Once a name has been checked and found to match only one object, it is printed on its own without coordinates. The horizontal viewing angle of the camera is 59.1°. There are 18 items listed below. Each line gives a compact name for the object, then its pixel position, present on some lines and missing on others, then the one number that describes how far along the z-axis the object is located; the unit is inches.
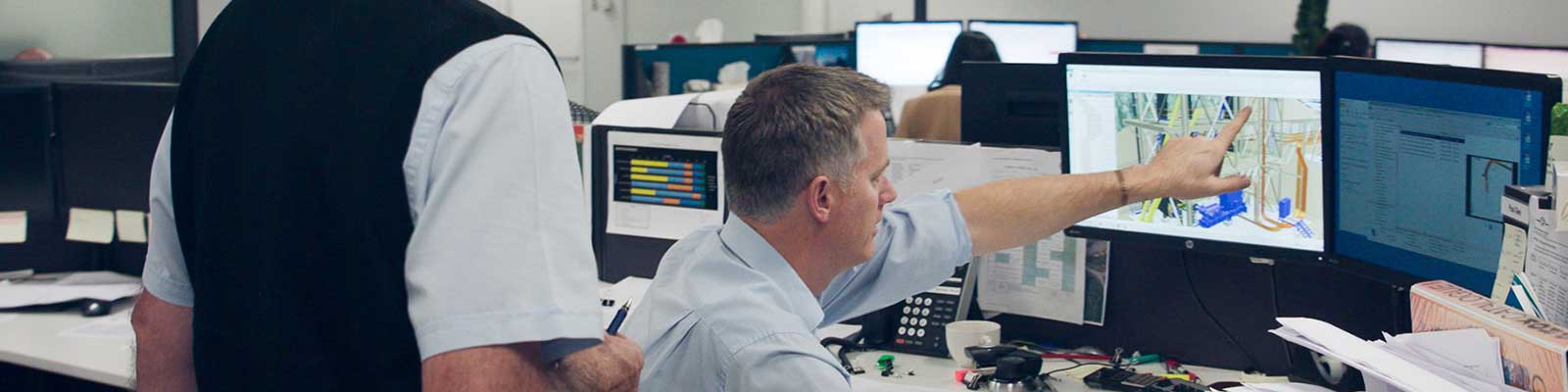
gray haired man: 56.9
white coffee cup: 86.3
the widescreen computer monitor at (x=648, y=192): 104.3
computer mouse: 106.2
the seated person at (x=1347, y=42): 200.8
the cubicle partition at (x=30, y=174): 116.8
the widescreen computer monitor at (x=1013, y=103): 93.7
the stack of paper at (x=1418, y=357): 49.5
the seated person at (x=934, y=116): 164.1
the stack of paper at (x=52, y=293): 107.7
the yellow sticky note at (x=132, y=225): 117.0
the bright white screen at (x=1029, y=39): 252.8
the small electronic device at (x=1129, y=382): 79.5
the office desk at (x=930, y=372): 82.5
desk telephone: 90.0
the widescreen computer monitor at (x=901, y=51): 251.3
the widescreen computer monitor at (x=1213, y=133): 75.2
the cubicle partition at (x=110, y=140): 114.9
